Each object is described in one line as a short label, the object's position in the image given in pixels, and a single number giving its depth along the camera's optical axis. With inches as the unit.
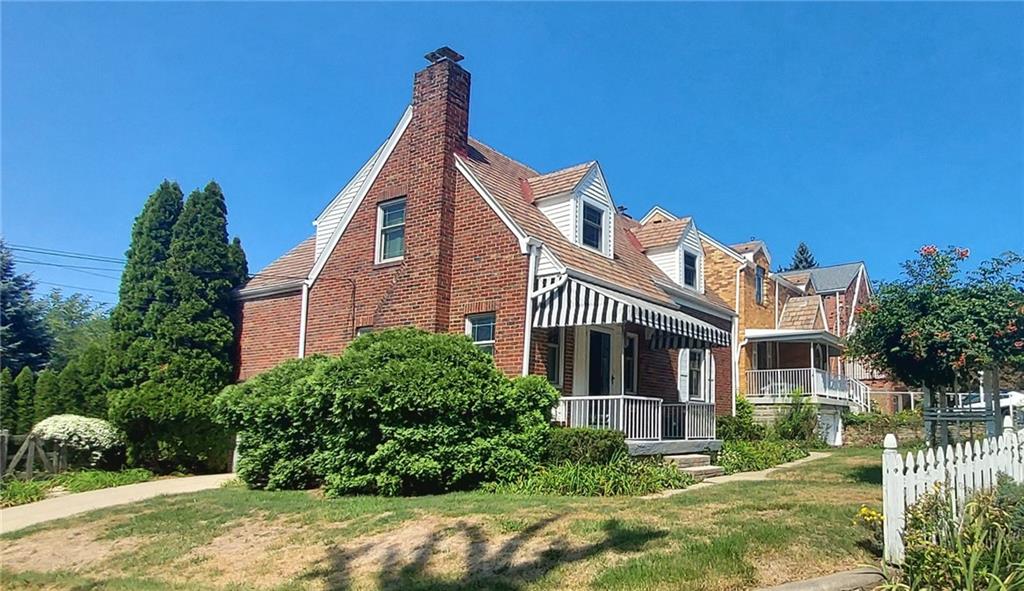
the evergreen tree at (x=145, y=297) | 754.2
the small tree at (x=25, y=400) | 733.3
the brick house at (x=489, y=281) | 583.8
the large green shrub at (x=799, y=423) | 921.5
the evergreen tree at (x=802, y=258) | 3083.2
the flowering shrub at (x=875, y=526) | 290.0
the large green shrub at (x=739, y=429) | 846.9
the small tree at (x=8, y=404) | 727.1
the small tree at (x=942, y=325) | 400.5
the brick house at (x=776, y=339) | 1018.1
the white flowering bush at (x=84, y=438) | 670.5
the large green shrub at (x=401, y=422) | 451.1
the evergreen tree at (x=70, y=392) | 740.0
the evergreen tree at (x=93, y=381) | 749.9
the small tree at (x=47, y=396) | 732.7
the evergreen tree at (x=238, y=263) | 847.1
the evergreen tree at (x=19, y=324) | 1002.1
